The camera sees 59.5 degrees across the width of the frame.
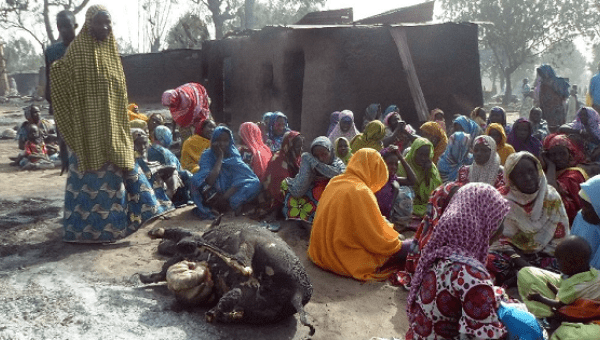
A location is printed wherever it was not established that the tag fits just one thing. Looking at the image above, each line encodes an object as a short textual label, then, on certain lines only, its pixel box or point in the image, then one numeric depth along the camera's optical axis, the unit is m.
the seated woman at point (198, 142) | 7.77
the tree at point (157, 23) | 33.76
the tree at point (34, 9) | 23.96
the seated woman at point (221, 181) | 6.70
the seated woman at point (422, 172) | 6.29
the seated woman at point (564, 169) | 5.07
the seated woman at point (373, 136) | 7.45
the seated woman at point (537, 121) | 8.80
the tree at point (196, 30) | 19.56
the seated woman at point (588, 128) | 6.93
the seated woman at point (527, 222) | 4.26
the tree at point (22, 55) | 55.47
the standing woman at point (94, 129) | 4.89
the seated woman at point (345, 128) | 8.67
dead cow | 3.63
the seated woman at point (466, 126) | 8.12
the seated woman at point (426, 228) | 4.33
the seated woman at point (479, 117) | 9.37
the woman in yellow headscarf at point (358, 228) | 4.86
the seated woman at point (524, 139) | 7.05
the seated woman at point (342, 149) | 6.82
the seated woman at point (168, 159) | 7.16
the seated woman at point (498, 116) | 8.48
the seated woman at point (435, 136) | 7.49
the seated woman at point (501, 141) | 6.67
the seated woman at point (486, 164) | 5.46
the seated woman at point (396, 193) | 5.98
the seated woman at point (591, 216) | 3.53
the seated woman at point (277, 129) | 8.57
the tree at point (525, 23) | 31.59
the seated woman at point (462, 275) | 2.59
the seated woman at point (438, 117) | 9.72
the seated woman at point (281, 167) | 6.65
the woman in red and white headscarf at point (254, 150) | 7.52
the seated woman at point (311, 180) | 5.89
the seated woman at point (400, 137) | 7.90
